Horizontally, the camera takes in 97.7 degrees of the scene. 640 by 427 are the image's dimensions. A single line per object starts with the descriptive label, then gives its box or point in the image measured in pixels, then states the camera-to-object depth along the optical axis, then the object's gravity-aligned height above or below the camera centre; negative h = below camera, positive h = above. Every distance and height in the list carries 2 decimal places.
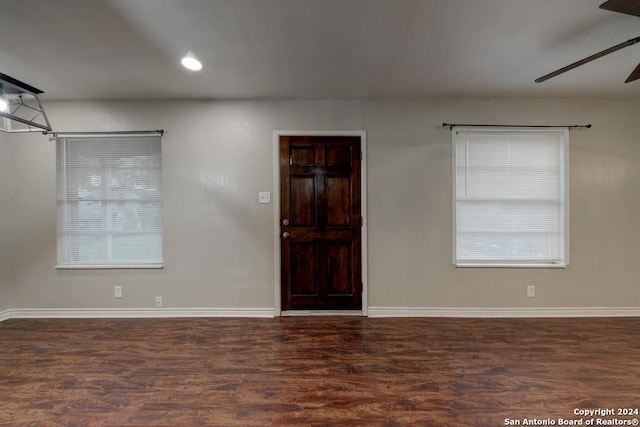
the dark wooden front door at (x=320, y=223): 3.15 -0.12
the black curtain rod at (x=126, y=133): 3.09 +0.90
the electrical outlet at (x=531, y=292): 3.13 -0.90
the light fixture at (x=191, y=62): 2.08 +1.16
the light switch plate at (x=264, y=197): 3.15 +0.18
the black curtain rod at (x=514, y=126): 3.08 +0.95
